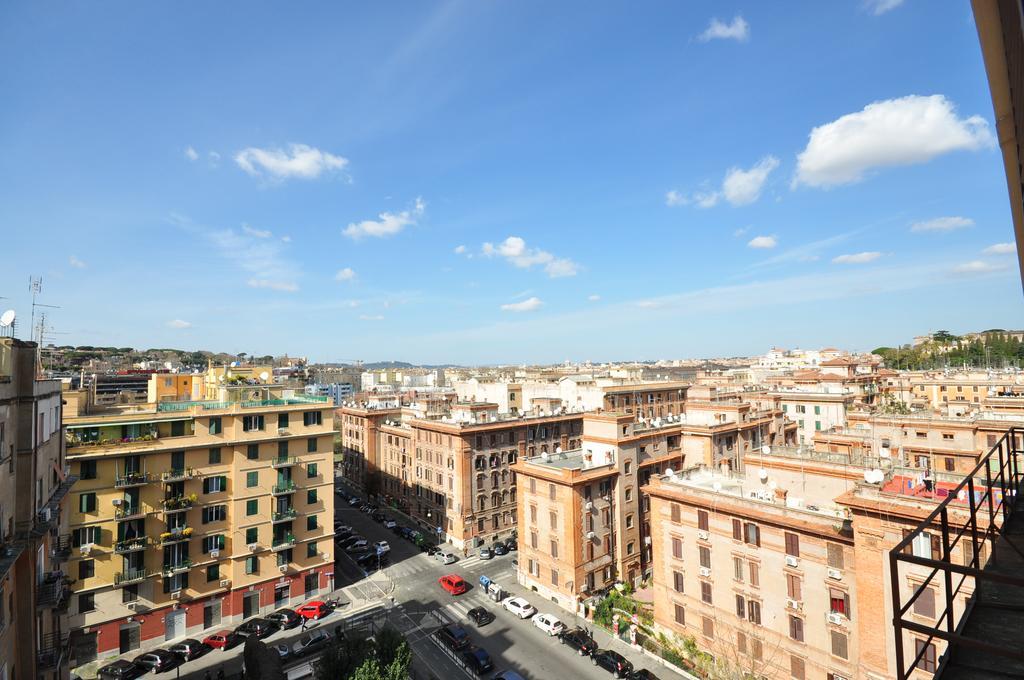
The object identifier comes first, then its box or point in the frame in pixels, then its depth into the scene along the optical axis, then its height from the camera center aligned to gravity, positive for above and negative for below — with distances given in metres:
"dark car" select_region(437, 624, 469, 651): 35.28 -19.75
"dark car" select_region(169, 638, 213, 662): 34.14 -19.30
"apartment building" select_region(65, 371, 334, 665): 33.44 -10.62
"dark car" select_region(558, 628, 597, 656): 34.88 -20.31
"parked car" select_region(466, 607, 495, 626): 38.91 -20.18
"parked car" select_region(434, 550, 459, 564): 50.72 -20.15
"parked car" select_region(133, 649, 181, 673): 32.88 -19.27
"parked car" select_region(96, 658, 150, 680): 31.89 -19.23
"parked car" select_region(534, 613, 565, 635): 37.47 -20.23
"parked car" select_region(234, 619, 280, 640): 36.50 -19.24
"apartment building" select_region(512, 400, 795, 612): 40.94 -12.72
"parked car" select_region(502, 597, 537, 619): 39.94 -20.08
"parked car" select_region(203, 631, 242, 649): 35.53 -19.43
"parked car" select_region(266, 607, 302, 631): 37.94 -19.23
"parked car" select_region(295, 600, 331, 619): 39.25 -19.31
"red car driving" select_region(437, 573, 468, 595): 43.87 -19.76
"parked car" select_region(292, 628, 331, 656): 34.34 -19.45
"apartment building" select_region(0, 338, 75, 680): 15.59 -5.09
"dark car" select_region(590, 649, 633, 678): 32.03 -20.25
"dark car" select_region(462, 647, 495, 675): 32.81 -20.02
